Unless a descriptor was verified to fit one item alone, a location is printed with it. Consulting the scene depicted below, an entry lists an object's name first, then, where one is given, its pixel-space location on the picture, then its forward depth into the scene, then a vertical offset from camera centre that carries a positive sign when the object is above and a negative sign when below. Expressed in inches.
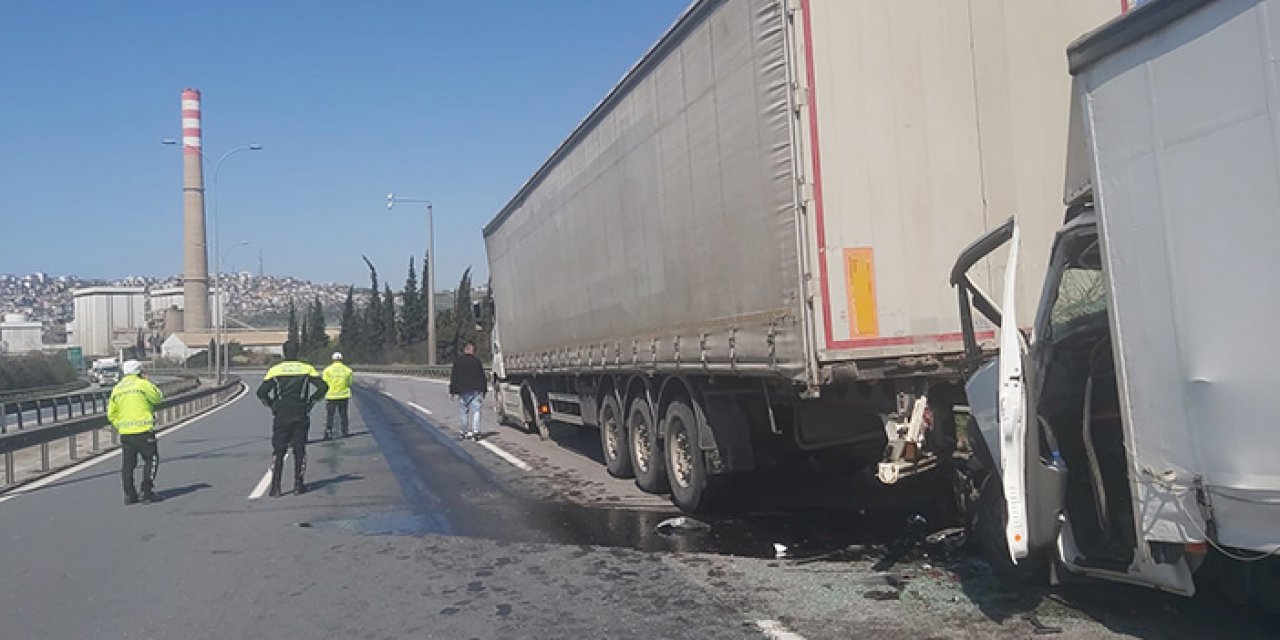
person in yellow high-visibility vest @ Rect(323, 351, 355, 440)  764.0 -4.4
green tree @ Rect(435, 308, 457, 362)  2659.9 +109.6
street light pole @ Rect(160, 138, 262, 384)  1787.6 +117.0
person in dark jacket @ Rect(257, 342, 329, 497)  449.4 -8.3
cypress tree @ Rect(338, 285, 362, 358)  3789.9 +216.5
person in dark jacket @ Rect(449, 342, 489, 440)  698.2 -3.9
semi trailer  268.2 +42.9
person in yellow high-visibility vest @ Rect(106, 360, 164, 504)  439.8 -10.6
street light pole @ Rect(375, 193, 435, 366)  1696.4 +150.0
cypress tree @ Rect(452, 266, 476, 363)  2490.7 +172.3
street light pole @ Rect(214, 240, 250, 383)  1806.3 +94.3
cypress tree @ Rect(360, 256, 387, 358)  3649.1 +206.3
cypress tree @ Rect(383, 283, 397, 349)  3676.2 +229.4
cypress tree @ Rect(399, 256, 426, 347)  3503.9 +222.7
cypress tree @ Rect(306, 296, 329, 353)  3623.3 +238.3
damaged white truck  152.6 +1.3
